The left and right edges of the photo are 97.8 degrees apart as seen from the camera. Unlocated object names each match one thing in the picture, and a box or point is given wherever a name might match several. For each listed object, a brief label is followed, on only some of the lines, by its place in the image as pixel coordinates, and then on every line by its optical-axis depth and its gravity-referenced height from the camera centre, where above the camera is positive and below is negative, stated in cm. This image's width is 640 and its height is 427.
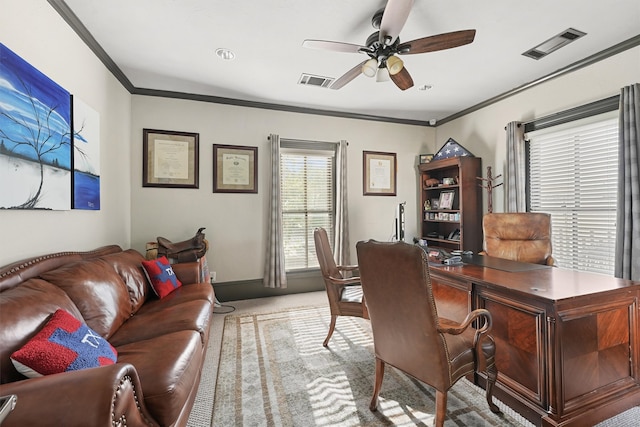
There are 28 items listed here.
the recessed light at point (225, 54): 272 +159
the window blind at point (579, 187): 278 +30
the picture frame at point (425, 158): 474 +95
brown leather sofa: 85 -59
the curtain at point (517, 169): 349 +56
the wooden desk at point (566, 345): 147 -75
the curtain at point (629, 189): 243 +22
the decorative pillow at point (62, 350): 104 -55
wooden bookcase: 401 +13
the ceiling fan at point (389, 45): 196 +130
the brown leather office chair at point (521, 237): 269 -24
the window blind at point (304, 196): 426 +27
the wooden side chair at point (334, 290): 247 -71
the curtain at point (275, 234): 396 -30
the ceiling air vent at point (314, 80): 331 +162
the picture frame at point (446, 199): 437 +23
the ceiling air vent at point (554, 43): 245 +159
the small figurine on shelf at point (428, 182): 466 +53
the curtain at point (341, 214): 429 -1
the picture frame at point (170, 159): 358 +72
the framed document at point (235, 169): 387 +63
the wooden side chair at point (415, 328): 137 -62
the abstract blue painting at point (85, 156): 220 +48
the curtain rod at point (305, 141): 417 +110
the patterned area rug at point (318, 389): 166 -123
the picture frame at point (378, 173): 461 +67
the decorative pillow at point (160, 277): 252 -59
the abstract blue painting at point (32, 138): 155 +47
